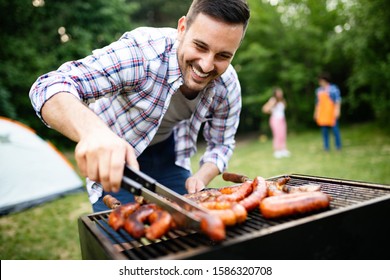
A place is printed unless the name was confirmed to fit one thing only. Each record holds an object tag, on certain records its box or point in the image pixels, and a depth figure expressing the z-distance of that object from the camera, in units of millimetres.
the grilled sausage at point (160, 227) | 966
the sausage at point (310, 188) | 1131
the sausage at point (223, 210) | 986
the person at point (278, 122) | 8918
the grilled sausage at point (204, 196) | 1127
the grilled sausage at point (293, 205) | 1017
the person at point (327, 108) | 8432
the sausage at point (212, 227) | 905
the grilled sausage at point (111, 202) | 1160
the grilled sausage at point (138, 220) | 983
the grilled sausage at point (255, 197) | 1071
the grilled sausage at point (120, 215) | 1025
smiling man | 1012
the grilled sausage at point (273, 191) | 1137
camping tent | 5141
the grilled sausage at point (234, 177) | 1299
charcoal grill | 941
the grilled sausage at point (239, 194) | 1094
